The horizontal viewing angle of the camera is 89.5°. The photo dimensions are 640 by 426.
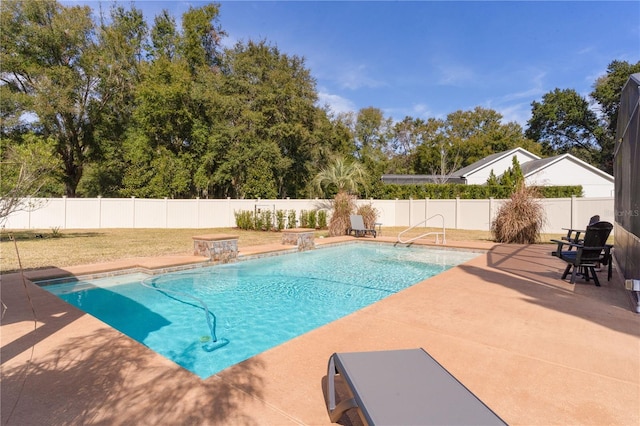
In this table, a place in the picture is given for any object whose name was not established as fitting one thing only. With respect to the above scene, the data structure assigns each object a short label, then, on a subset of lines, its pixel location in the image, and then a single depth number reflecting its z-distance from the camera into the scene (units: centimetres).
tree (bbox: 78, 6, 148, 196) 2095
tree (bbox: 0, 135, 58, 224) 418
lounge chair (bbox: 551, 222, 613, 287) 519
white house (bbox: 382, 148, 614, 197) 2367
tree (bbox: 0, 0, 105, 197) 1800
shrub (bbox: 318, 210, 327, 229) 1744
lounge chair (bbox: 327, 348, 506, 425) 153
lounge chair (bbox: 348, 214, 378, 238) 1294
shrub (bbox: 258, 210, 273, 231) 1653
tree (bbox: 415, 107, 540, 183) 3903
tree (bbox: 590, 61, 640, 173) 3206
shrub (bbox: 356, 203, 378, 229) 1384
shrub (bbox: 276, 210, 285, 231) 1654
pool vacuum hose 391
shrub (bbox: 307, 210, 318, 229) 1712
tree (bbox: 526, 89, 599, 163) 3750
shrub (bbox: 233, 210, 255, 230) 1686
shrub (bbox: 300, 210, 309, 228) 1725
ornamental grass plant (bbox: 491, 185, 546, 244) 1105
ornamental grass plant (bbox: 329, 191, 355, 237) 1393
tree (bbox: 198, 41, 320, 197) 2119
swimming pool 403
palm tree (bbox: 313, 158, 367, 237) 1396
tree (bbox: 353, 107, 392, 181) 3946
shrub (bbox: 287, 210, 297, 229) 1698
